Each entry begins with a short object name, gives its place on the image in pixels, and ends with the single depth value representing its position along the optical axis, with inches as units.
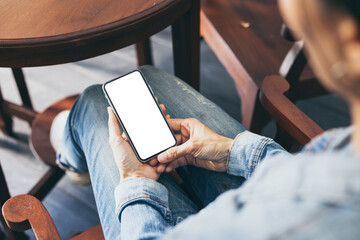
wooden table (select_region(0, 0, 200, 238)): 25.2
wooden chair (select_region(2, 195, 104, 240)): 22.5
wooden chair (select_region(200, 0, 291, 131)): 38.1
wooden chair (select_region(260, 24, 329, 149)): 27.2
